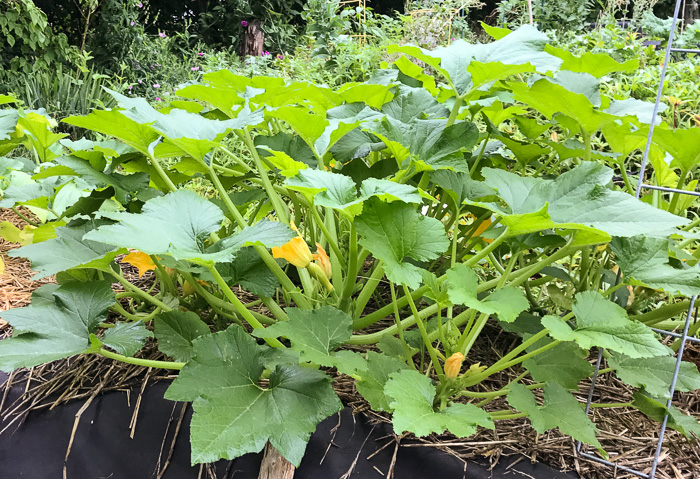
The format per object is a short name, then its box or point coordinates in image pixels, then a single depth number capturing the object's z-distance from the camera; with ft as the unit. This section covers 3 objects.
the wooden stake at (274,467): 3.09
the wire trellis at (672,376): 2.80
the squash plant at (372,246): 2.53
